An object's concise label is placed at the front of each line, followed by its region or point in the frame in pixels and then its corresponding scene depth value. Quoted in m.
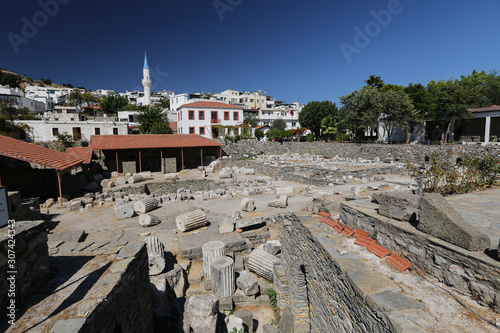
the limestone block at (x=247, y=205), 12.47
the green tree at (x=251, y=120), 56.50
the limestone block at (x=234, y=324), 5.93
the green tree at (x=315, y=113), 46.36
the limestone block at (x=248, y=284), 7.21
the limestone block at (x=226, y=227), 10.02
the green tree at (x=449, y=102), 24.42
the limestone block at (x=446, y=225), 3.25
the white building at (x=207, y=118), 40.16
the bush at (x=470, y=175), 7.56
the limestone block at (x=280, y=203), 12.56
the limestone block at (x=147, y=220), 11.09
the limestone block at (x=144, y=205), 13.04
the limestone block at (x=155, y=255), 7.34
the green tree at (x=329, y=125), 41.31
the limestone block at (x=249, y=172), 25.01
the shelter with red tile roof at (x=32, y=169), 14.48
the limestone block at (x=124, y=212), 12.22
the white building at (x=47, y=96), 69.07
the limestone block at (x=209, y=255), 7.68
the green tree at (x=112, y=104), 57.59
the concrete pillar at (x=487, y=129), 26.06
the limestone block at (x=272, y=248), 8.76
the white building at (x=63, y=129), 31.24
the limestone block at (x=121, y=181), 19.97
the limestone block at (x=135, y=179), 20.27
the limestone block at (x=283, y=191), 15.20
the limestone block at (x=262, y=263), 7.88
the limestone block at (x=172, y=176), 21.76
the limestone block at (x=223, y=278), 6.93
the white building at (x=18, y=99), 51.56
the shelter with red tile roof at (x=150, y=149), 24.14
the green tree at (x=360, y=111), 29.32
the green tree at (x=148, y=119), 38.75
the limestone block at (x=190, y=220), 10.36
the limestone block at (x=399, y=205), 4.59
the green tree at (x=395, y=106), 27.38
